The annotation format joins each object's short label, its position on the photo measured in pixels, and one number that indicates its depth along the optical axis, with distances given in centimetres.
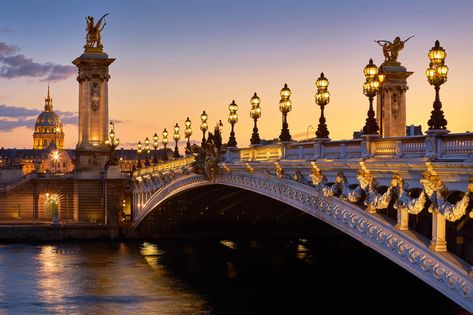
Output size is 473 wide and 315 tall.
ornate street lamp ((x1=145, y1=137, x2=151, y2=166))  9488
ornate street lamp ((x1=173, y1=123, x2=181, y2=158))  7544
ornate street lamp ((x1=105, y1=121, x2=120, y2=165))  9348
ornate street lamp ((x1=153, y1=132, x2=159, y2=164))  8752
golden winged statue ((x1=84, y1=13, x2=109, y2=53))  9912
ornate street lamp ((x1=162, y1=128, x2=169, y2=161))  8288
